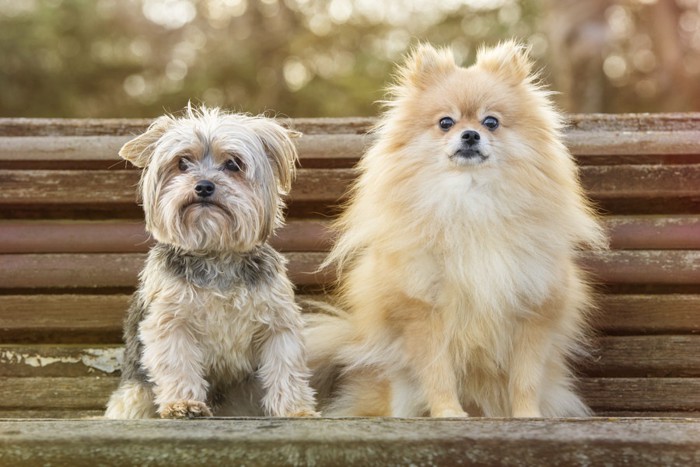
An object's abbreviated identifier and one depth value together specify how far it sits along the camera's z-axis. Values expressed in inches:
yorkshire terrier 104.6
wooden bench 127.7
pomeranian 109.0
